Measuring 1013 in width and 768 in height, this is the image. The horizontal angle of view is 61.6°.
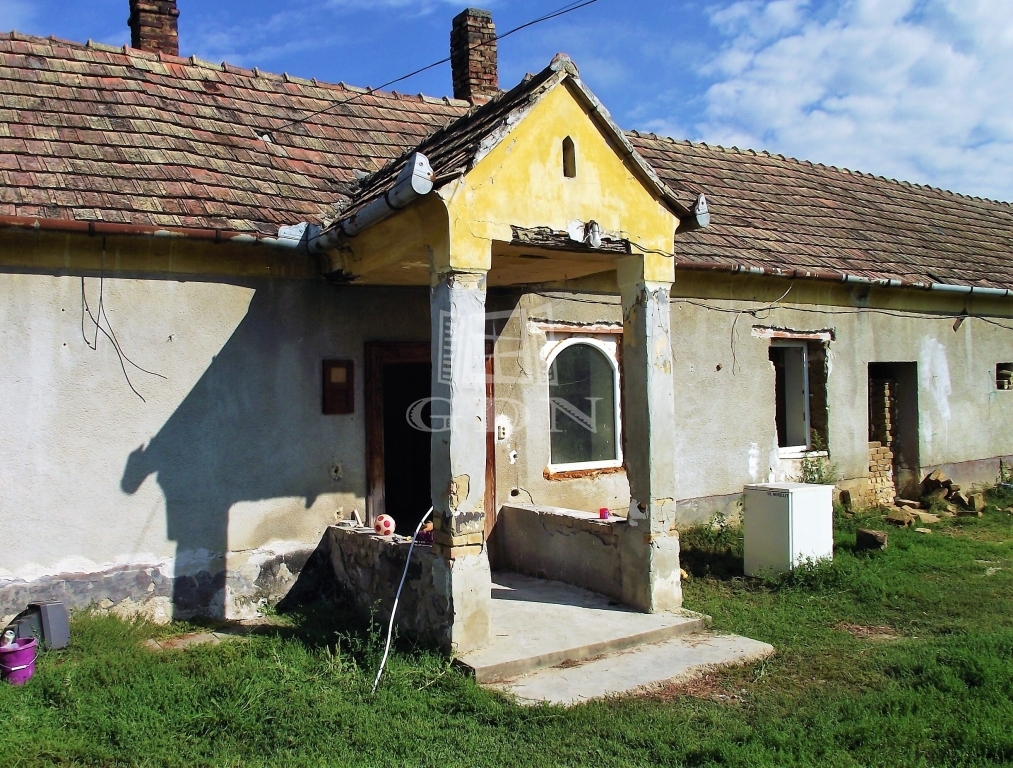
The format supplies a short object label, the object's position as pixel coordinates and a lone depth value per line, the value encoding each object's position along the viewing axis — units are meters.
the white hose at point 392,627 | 5.25
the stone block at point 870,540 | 8.62
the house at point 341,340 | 6.07
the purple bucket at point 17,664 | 5.18
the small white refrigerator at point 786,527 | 7.80
